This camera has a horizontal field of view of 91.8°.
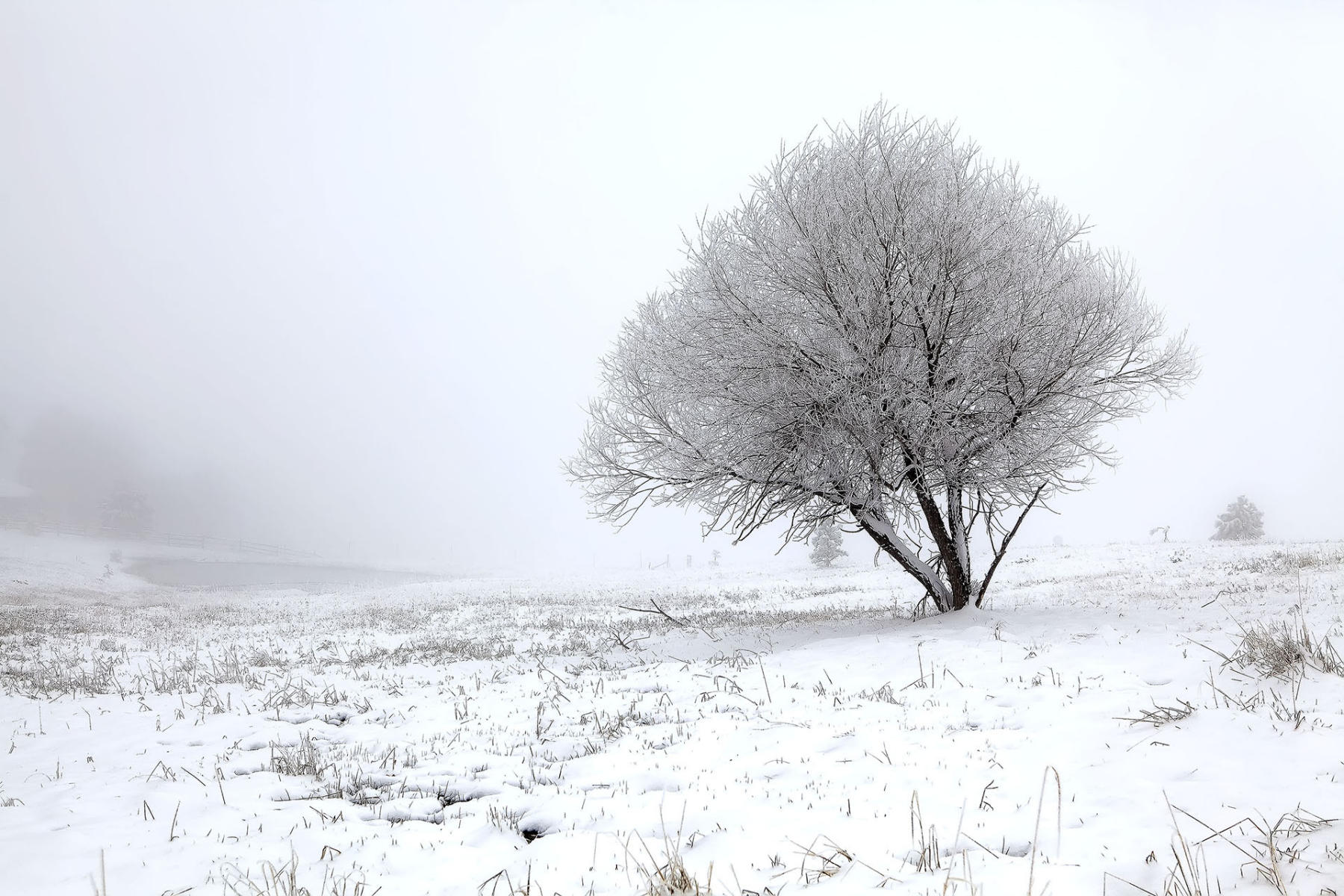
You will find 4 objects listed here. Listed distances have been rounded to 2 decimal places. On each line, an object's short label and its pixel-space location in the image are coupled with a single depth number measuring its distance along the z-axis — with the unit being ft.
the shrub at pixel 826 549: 121.39
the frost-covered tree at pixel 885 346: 31.14
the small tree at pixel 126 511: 172.35
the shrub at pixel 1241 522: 124.16
